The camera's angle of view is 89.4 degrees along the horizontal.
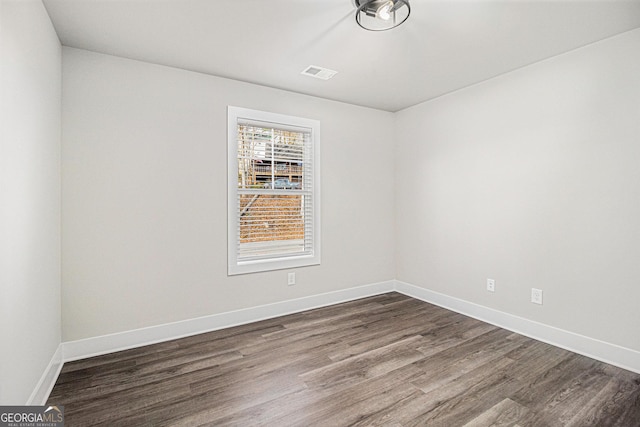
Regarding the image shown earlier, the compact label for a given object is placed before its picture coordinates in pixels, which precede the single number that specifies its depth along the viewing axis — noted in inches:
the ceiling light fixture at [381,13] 77.0
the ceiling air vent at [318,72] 117.5
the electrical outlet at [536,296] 113.8
